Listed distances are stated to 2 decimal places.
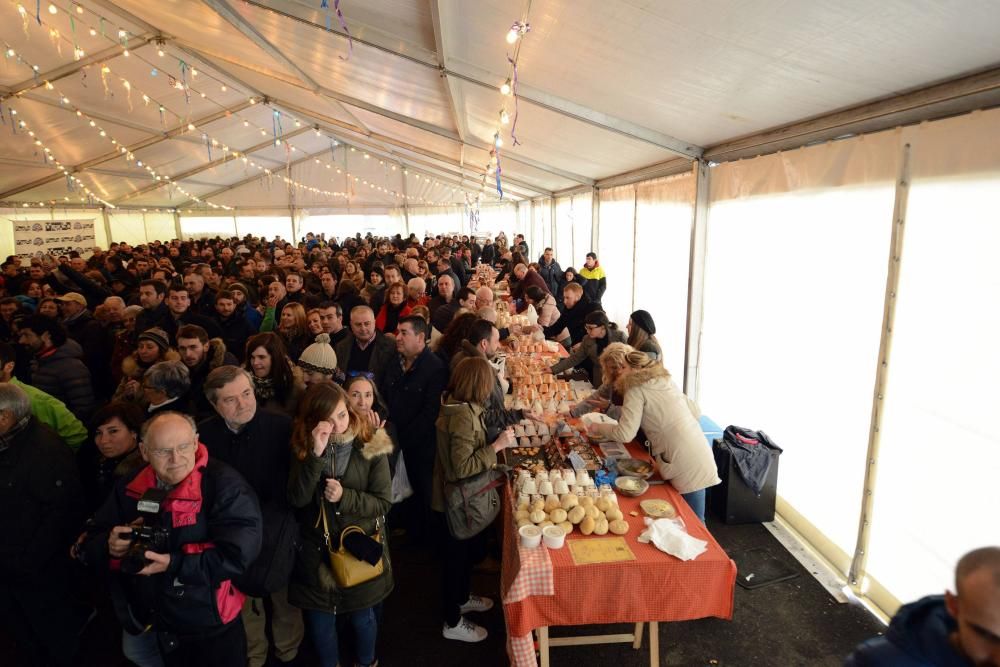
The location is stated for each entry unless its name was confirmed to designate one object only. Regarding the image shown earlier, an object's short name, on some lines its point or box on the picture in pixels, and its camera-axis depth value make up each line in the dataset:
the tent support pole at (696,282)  5.02
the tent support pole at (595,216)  10.05
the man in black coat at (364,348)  3.67
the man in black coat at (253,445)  2.20
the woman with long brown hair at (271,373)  2.99
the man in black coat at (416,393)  3.28
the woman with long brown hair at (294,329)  4.20
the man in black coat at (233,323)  4.59
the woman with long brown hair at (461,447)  2.59
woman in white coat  2.90
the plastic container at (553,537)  2.38
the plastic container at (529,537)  2.37
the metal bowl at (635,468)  3.03
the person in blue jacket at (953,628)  1.09
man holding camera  1.82
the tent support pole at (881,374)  2.66
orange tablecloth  2.27
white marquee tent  2.29
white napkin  2.29
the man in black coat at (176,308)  4.54
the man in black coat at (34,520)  2.29
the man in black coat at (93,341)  4.32
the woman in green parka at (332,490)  2.14
